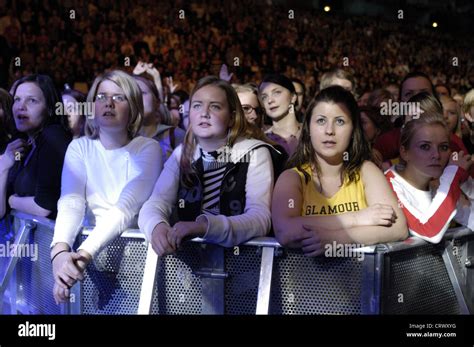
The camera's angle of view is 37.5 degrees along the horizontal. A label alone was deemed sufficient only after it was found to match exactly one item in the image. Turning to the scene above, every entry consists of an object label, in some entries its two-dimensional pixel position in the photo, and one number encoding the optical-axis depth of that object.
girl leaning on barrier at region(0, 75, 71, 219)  3.01
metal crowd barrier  2.30
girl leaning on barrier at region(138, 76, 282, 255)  2.63
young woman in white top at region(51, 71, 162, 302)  2.57
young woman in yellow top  2.41
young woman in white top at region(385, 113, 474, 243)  2.62
